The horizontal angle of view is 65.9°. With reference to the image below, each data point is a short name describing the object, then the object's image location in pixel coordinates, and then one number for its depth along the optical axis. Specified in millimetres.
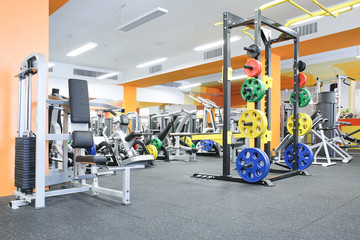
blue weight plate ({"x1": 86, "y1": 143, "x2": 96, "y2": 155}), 4241
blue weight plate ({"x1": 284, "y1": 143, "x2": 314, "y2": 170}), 4105
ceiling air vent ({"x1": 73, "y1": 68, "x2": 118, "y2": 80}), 11483
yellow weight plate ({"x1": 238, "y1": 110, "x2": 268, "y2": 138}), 3346
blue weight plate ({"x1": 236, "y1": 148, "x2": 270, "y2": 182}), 3252
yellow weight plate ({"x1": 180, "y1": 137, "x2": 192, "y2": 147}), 7728
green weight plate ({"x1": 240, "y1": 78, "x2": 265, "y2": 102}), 3363
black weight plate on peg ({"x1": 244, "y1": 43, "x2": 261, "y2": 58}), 3438
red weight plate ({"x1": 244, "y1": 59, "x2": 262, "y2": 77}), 3415
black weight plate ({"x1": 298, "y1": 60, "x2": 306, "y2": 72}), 4164
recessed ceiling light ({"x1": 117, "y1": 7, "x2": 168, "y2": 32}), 5535
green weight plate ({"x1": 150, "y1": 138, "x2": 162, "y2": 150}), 6384
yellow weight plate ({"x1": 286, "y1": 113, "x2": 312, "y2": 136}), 4188
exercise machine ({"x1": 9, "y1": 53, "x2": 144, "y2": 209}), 2408
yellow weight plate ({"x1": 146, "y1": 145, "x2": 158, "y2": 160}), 5829
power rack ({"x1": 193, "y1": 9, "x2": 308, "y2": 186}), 3539
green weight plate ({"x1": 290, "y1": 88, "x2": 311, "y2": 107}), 4391
